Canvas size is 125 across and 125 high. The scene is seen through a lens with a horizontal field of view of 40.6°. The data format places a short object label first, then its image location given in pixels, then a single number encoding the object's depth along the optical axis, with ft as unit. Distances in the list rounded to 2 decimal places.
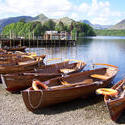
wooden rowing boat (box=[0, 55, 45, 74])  51.71
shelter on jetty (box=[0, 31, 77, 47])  173.58
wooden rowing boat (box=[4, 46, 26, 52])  127.69
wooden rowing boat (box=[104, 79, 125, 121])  29.85
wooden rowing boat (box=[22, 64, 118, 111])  33.06
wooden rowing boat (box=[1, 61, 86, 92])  42.16
